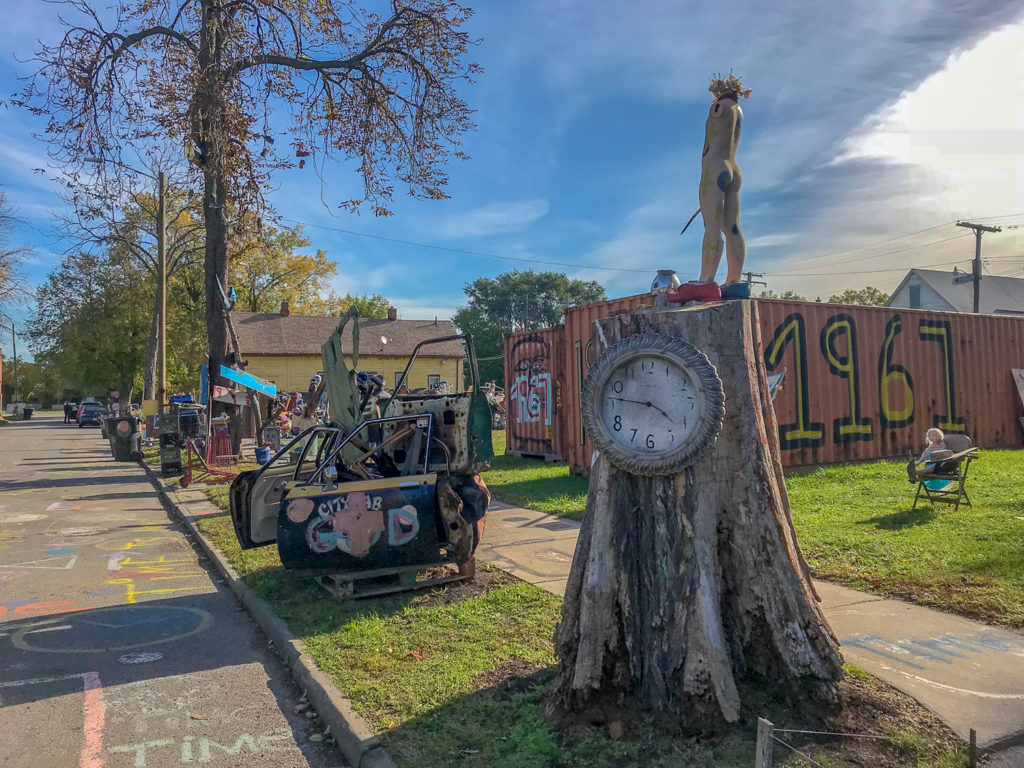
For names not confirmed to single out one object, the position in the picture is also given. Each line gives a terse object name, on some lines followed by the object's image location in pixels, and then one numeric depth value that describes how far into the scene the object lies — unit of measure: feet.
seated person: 27.55
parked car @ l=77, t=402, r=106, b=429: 157.76
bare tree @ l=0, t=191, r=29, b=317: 112.47
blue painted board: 43.52
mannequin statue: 13.75
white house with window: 149.69
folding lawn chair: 27.37
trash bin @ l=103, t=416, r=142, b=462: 68.69
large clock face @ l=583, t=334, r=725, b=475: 11.12
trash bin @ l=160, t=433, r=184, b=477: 52.31
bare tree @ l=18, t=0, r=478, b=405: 45.78
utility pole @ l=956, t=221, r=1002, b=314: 117.29
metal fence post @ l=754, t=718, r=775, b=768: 7.99
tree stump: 11.09
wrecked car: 19.04
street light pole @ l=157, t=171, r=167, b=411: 82.53
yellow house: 139.44
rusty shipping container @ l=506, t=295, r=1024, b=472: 40.55
